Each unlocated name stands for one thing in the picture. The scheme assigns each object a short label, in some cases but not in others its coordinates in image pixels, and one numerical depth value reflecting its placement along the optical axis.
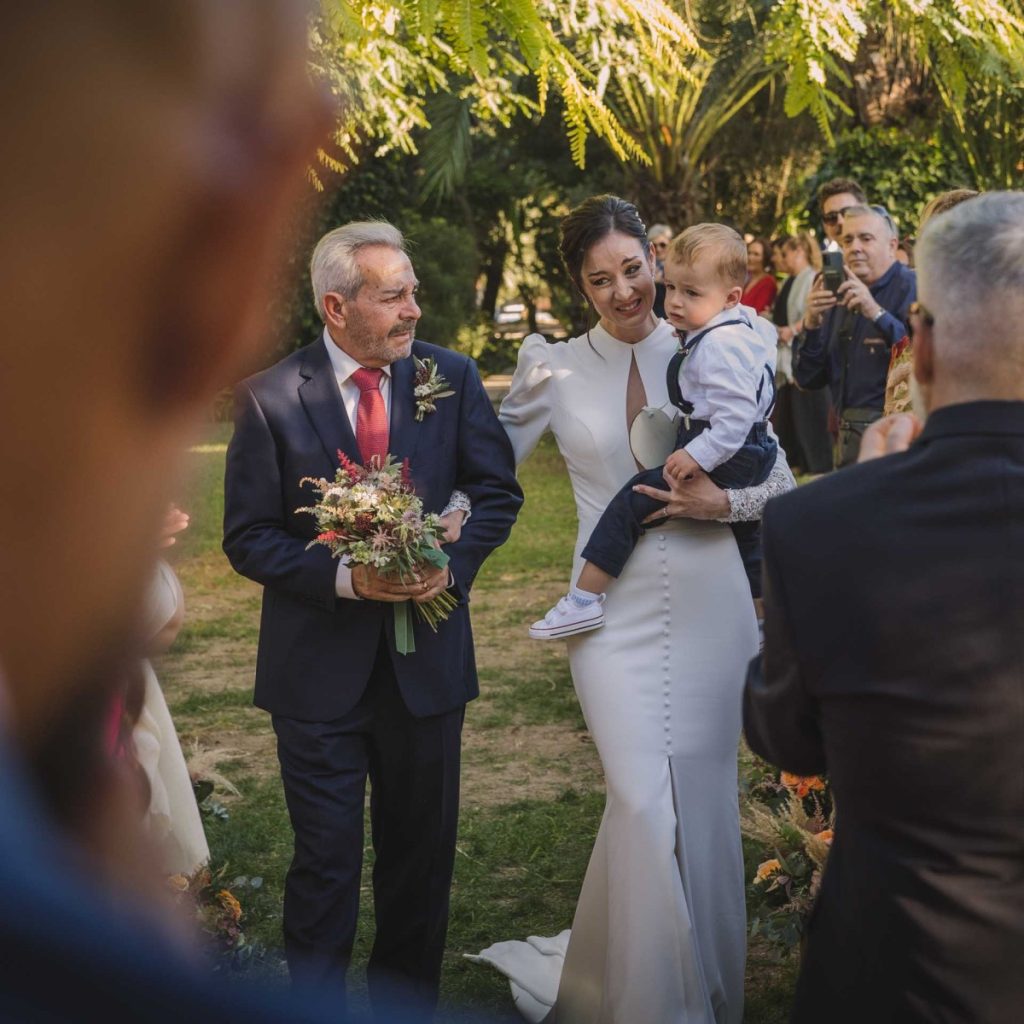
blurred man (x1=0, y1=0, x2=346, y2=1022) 0.45
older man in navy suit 3.88
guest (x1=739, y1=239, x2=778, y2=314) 12.66
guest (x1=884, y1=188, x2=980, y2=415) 3.98
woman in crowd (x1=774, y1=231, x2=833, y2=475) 12.58
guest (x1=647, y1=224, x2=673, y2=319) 10.72
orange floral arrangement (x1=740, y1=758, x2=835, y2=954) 4.31
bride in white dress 4.05
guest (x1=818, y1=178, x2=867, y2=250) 7.43
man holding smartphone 6.75
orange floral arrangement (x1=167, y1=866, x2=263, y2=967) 3.32
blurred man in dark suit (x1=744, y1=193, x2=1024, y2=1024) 1.97
